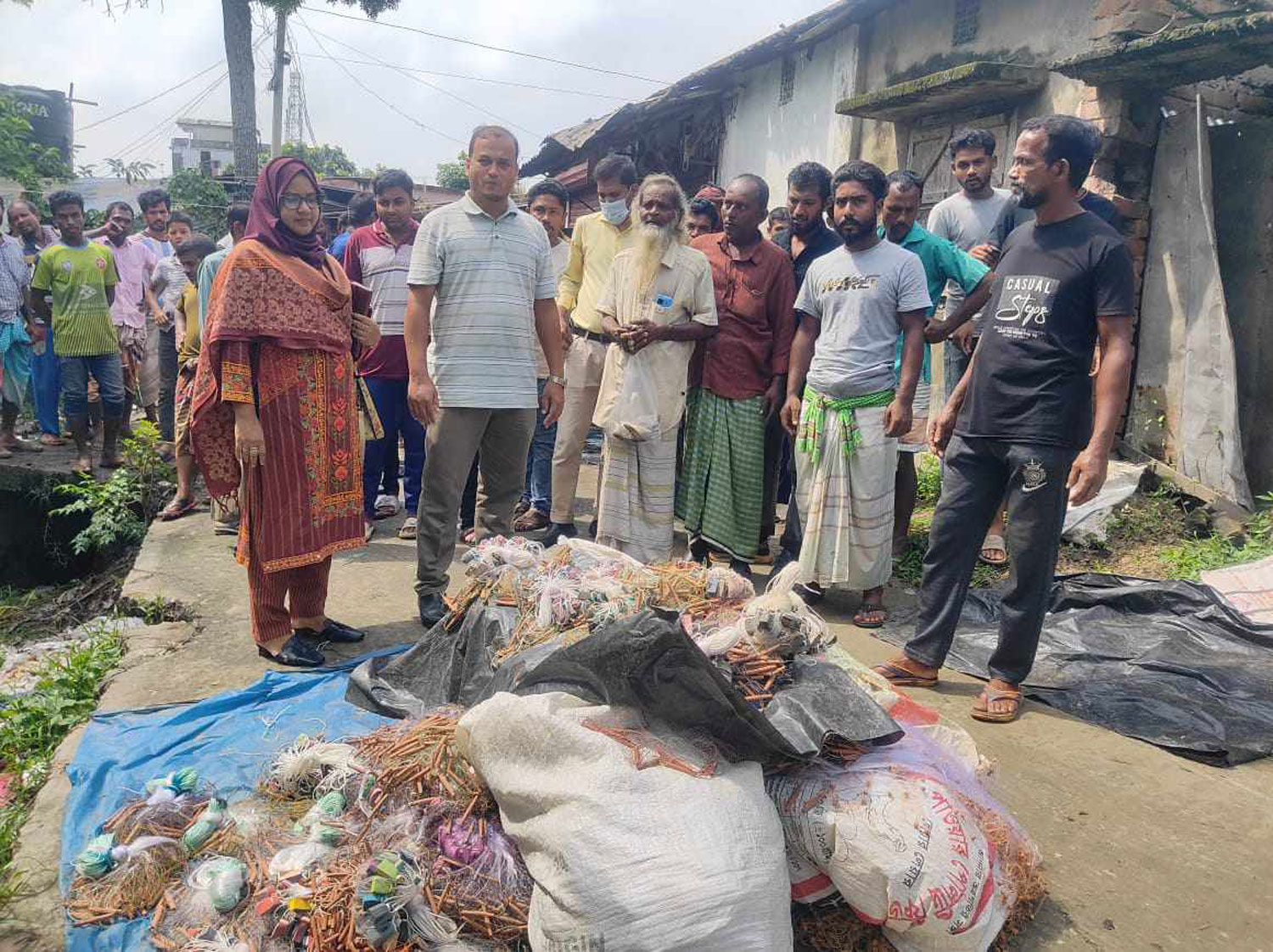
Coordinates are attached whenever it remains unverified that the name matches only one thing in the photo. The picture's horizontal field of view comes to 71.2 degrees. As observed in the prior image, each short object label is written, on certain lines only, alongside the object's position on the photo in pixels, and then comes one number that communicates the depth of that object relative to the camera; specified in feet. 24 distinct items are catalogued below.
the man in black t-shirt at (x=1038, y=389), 10.07
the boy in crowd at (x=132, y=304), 27.25
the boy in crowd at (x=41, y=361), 26.09
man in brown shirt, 15.31
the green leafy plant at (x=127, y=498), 20.57
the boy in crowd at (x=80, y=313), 23.43
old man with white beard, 14.83
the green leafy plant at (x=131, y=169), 64.85
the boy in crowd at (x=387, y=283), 17.89
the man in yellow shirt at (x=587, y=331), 17.28
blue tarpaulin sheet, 8.52
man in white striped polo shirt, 12.50
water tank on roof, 58.65
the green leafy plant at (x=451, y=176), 111.38
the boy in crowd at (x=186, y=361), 17.97
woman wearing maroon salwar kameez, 10.98
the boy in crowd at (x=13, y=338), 24.93
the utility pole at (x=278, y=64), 79.51
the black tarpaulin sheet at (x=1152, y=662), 10.77
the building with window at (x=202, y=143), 173.37
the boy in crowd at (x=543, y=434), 18.62
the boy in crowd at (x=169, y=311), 23.16
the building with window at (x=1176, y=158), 17.80
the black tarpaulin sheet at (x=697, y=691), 6.72
